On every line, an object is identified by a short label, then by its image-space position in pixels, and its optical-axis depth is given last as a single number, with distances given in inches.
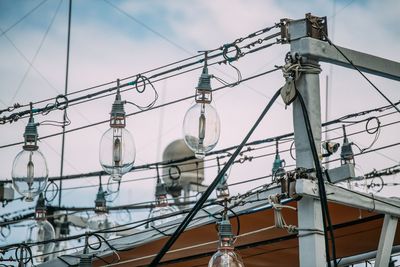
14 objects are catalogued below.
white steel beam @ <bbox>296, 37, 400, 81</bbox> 432.7
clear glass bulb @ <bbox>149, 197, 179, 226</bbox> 847.9
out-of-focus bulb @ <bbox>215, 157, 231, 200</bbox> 666.2
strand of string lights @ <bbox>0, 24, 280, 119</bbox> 496.3
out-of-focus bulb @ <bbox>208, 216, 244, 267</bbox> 426.5
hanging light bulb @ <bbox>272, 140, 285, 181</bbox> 644.7
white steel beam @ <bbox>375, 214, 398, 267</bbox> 476.8
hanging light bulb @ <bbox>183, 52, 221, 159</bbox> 461.4
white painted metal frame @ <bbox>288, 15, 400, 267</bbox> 413.4
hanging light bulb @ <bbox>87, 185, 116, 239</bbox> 867.0
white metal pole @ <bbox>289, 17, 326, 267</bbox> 413.0
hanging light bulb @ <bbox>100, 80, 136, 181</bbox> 503.6
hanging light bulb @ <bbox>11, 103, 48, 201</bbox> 541.2
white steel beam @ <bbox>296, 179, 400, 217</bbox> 409.9
